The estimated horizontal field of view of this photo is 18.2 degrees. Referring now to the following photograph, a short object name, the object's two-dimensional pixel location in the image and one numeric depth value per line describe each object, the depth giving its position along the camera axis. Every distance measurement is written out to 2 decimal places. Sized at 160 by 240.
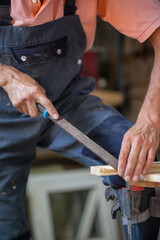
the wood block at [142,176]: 1.19
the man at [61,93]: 1.27
